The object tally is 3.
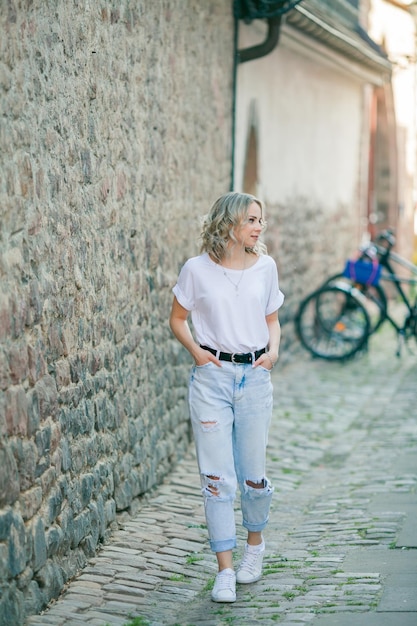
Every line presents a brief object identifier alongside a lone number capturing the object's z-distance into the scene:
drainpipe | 14.56
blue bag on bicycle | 17.59
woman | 7.44
